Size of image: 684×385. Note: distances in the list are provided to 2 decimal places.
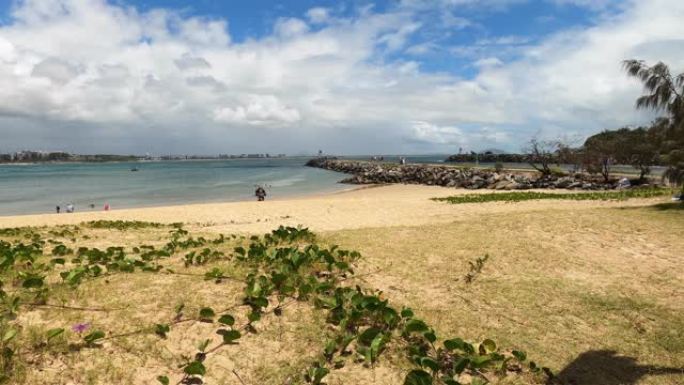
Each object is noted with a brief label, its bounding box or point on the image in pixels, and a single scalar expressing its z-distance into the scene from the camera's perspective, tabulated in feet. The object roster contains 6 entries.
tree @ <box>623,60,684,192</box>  52.54
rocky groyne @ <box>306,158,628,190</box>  106.22
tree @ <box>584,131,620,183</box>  113.50
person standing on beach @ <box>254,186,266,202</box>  104.12
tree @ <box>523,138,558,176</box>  135.85
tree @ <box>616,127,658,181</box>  92.53
